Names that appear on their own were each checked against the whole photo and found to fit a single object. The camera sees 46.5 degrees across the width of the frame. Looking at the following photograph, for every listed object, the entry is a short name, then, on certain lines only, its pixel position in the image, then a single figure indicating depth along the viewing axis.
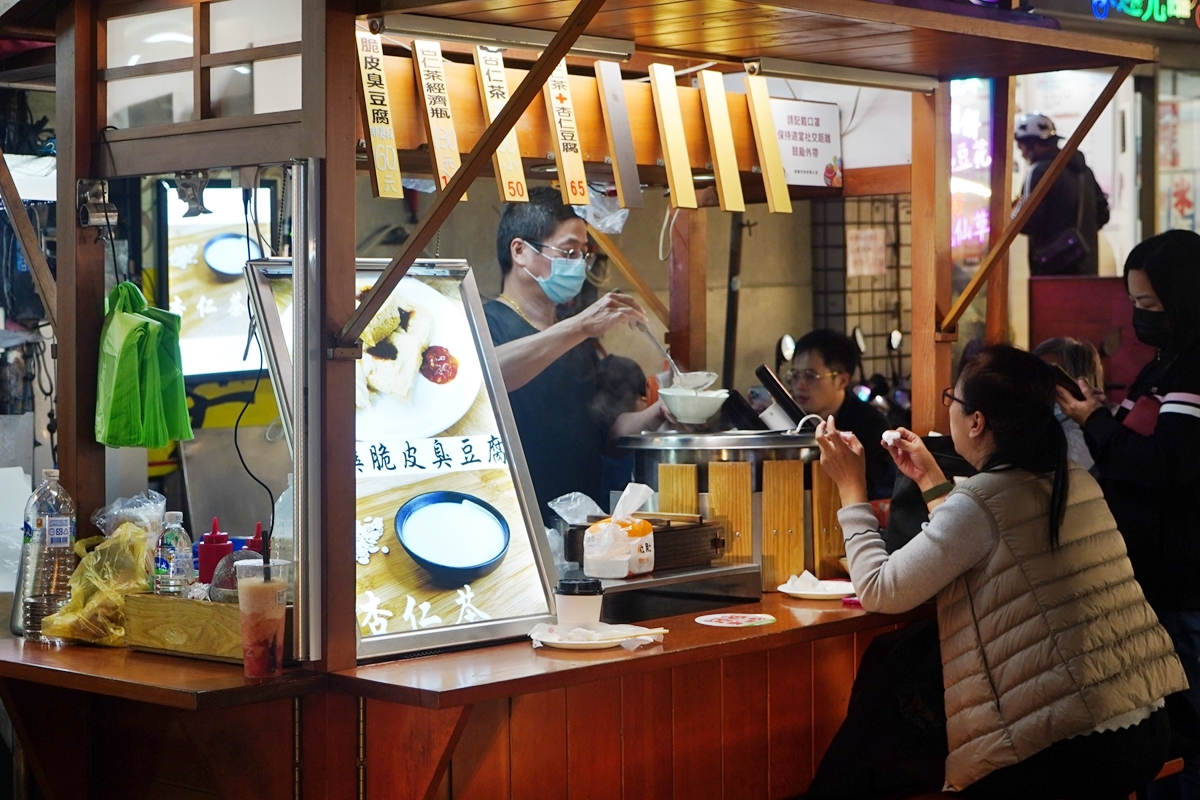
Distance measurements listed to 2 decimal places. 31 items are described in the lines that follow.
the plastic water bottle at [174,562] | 3.35
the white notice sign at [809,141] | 5.37
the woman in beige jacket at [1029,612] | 3.36
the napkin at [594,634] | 3.18
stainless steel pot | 4.06
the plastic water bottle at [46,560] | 3.50
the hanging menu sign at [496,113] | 3.82
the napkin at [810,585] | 3.95
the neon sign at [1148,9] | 7.52
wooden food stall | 3.01
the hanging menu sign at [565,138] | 3.95
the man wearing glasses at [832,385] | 5.62
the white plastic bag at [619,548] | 3.63
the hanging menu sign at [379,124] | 3.42
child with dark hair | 5.03
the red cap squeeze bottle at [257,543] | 3.50
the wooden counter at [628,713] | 2.92
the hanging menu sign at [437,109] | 3.67
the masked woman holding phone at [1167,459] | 4.11
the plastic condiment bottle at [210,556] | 3.51
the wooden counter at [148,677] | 2.86
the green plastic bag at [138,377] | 3.54
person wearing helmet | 8.57
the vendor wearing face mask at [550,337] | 4.58
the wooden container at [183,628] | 3.11
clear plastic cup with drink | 2.97
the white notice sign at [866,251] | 8.84
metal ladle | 4.43
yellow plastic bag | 3.39
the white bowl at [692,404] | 4.35
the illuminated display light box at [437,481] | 3.27
